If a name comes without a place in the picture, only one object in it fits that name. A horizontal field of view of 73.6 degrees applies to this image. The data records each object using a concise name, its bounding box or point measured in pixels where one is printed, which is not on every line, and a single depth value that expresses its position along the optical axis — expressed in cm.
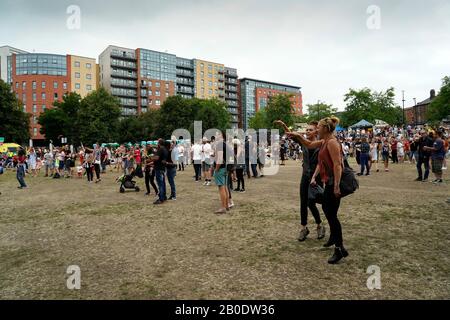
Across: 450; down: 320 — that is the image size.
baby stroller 1218
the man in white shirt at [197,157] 1484
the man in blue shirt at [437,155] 1151
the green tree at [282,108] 6925
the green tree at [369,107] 6925
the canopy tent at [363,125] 4212
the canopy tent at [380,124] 4343
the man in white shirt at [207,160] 1394
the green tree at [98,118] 6014
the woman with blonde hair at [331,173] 432
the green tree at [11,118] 5222
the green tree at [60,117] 7249
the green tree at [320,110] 8490
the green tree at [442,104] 5860
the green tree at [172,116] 6462
